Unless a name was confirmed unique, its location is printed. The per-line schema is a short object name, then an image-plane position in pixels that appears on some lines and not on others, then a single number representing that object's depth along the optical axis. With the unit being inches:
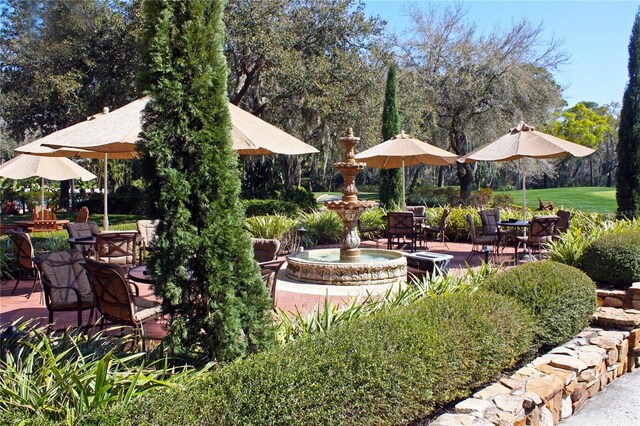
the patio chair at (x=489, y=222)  451.8
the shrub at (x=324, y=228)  525.0
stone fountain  321.4
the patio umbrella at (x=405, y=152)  468.1
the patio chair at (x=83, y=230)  358.9
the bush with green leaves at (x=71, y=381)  105.7
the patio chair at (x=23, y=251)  306.7
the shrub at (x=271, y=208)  669.3
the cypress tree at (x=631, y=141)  499.8
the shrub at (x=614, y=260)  269.1
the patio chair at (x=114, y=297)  178.1
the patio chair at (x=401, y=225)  445.7
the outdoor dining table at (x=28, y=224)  571.5
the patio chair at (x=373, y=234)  523.5
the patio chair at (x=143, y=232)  360.9
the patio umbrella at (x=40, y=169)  496.1
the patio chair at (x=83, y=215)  528.7
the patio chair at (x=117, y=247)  303.4
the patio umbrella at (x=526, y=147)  393.1
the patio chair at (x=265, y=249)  254.8
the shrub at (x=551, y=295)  187.6
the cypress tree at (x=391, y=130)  676.1
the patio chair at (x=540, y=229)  373.1
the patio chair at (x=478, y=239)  422.0
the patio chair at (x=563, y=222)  408.2
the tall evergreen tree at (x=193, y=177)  128.9
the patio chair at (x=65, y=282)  207.9
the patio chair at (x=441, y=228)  482.6
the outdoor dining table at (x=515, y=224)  398.6
